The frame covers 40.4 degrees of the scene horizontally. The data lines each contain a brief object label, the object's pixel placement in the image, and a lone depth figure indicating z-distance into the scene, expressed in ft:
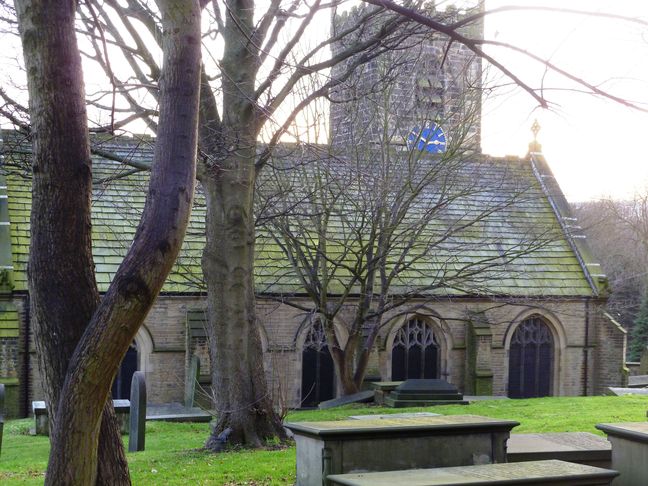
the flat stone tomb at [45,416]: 51.42
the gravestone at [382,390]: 66.69
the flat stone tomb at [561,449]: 28.70
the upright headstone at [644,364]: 115.75
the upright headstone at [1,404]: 44.48
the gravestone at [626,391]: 75.31
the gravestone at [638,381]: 94.84
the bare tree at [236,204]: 39.83
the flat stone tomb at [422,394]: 63.05
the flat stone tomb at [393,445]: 26.53
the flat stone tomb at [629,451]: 25.95
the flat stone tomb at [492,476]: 21.27
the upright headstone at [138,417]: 43.78
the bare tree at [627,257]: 156.25
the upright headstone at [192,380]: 71.51
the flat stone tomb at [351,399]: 68.80
